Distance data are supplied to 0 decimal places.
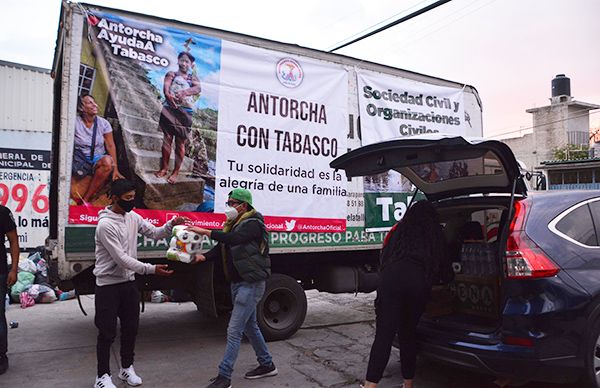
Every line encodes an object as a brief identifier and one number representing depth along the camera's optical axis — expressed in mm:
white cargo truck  4785
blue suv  3305
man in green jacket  4164
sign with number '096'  10625
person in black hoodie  3699
